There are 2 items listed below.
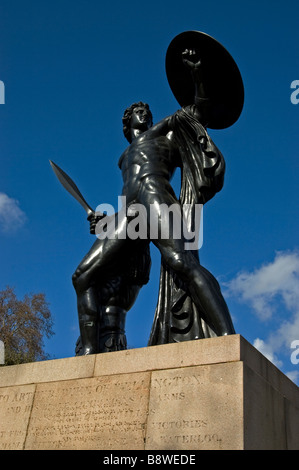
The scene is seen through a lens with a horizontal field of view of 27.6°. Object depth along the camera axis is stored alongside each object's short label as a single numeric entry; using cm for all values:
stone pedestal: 516
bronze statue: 695
